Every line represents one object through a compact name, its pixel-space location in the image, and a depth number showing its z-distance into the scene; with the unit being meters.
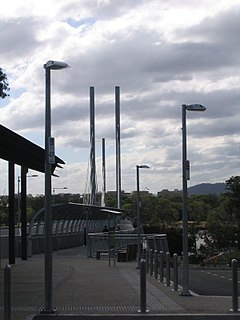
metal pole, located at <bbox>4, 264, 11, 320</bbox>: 11.34
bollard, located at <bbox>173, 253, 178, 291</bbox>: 17.03
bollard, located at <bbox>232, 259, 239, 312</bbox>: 13.15
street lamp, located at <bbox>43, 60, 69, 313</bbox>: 13.02
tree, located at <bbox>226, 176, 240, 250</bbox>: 45.78
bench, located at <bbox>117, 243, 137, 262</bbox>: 31.30
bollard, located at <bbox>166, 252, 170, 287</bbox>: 18.32
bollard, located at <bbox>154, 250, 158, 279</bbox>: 20.73
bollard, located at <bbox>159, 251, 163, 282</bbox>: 19.52
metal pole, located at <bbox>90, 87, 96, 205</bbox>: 65.62
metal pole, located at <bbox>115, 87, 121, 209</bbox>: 75.62
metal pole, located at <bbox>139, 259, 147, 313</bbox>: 12.87
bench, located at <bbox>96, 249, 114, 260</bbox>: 32.81
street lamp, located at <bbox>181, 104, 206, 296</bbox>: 16.50
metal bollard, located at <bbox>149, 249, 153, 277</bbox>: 22.48
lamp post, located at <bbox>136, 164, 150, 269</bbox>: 26.48
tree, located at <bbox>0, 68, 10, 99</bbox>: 18.83
